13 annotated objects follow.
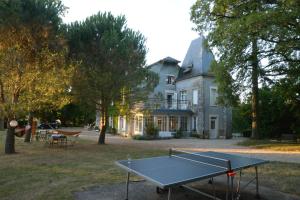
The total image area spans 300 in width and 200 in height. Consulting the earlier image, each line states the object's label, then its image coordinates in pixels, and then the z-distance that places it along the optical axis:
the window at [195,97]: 20.04
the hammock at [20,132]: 14.47
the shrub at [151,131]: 18.25
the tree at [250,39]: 8.06
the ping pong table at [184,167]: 3.04
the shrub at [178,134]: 19.26
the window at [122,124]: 22.18
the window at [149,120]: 18.97
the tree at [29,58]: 8.62
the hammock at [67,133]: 11.59
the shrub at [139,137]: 17.87
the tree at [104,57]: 11.39
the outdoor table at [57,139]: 11.63
